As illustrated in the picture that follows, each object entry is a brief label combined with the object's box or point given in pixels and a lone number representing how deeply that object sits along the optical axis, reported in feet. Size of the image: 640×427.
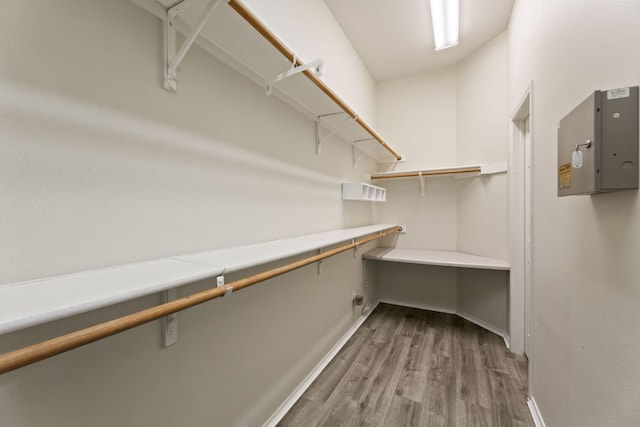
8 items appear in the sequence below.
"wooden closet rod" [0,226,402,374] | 1.37
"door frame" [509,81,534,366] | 6.72
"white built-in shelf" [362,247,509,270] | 7.53
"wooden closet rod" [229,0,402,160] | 2.57
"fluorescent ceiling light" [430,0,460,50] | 6.33
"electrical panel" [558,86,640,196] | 2.29
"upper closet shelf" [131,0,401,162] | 2.73
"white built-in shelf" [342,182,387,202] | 7.38
